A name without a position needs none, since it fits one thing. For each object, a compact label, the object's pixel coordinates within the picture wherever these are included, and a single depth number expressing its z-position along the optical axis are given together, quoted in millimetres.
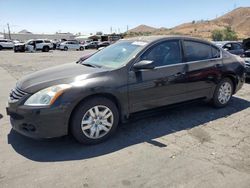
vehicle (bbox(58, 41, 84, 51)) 29761
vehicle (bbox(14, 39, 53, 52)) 25012
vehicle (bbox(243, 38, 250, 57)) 8292
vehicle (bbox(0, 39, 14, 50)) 29536
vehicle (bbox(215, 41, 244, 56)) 9652
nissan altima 2778
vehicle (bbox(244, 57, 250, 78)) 6509
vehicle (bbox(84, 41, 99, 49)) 33534
